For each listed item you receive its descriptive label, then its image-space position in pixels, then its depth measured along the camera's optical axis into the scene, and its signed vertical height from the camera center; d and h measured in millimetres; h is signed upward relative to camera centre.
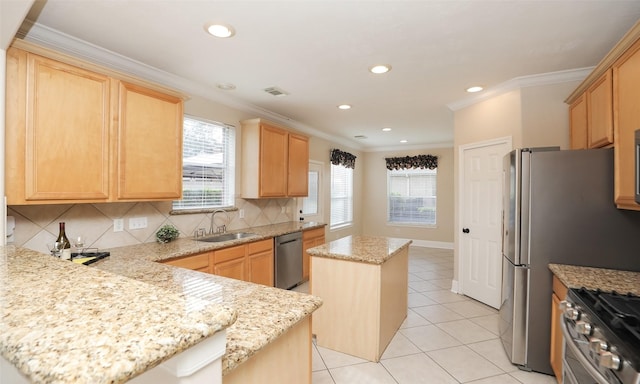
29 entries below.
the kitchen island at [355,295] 2357 -857
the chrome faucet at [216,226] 3482 -403
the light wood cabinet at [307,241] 4141 -708
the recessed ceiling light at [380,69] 2732 +1194
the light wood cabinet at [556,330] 1929 -928
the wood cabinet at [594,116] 2033 +628
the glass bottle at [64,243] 1942 -367
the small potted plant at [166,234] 2836 -396
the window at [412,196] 7281 -53
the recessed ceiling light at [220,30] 2084 +1193
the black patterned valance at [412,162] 7051 +793
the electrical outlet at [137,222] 2723 -277
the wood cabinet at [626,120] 1718 +457
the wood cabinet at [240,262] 2586 -680
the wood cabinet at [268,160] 3824 +456
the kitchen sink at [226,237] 3285 -510
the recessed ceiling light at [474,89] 3270 +1197
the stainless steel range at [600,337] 1126 -621
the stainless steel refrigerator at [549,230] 1991 -250
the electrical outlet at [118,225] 2600 -285
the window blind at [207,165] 3317 +350
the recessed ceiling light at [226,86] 3236 +1208
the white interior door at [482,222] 3402 -340
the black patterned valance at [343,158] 6184 +786
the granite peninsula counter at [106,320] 481 -274
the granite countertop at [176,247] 2355 -487
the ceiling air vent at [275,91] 3393 +1214
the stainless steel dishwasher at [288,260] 3631 -863
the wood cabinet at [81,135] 1798 +421
